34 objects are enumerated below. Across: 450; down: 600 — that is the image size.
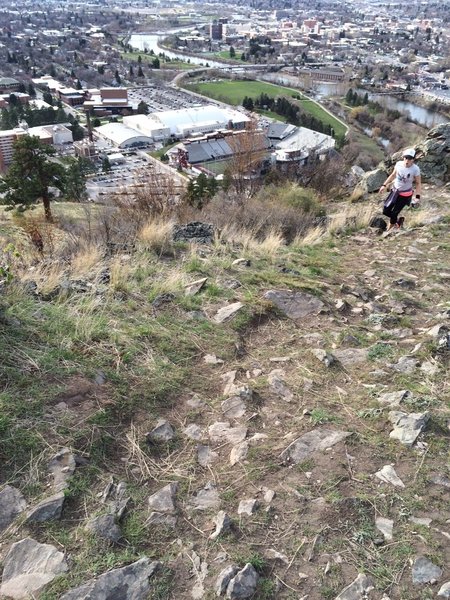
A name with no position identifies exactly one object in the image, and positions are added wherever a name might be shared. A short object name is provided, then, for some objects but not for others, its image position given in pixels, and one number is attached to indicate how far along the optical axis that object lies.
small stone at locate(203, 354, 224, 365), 3.15
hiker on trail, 5.75
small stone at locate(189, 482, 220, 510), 2.17
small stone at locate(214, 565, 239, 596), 1.83
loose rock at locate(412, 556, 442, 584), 1.87
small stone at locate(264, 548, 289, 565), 1.94
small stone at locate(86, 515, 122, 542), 1.97
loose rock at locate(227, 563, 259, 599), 1.82
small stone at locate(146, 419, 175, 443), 2.51
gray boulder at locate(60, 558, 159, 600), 1.78
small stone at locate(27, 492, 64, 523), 2.00
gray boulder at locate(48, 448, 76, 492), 2.15
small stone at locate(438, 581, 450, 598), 1.80
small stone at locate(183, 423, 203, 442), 2.57
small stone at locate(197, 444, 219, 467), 2.42
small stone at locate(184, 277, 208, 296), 3.92
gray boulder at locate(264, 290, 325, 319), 3.87
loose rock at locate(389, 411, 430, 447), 2.50
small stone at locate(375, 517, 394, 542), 2.03
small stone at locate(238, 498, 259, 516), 2.13
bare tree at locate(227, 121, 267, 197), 13.44
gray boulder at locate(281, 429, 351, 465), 2.42
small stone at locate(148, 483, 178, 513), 2.13
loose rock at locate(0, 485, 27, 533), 2.00
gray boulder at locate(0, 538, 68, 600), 1.78
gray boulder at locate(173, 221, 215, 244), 5.48
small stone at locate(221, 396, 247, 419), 2.73
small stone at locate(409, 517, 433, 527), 2.07
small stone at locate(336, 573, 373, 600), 1.82
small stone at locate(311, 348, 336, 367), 3.18
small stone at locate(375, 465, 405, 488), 2.26
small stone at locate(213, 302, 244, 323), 3.63
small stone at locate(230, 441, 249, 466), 2.42
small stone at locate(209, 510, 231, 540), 2.03
